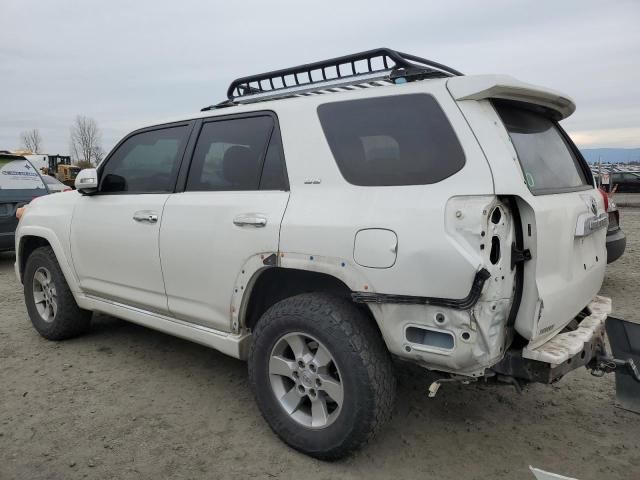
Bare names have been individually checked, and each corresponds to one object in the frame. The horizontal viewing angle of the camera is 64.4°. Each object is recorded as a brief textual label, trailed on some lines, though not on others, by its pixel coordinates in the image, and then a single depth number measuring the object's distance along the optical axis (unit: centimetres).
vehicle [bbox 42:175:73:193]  1374
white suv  224
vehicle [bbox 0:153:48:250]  822
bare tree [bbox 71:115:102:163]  6241
